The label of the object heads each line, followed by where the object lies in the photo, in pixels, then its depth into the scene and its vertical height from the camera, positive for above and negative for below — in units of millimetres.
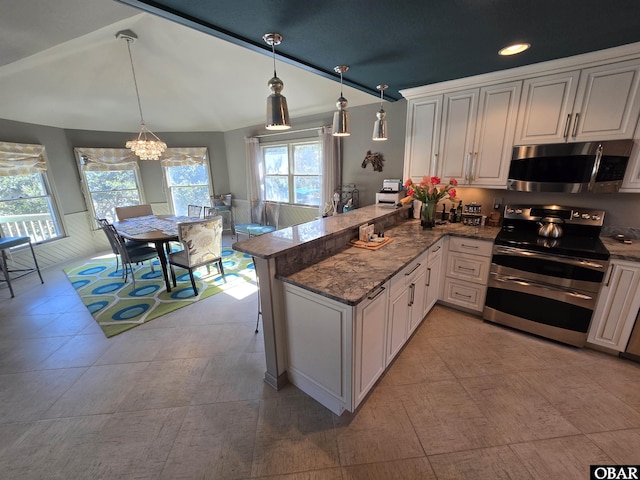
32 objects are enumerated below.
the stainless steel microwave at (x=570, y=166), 2139 +5
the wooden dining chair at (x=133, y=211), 4574 -621
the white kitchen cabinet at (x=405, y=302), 1896 -1026
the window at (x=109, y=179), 5039 -58
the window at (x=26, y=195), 3984 -271
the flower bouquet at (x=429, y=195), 2745 -258
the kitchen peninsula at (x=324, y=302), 1545 -780
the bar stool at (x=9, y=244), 3405 -854
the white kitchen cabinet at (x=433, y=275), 2510 -1031
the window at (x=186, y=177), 5855 -54
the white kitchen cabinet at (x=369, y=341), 1549 -1053
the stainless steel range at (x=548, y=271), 2143 -858
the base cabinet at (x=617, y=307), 2018 -1092
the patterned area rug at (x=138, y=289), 3004 -1515
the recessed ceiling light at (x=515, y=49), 1899 +857
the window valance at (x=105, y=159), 4949 +331
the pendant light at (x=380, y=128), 2465 +391
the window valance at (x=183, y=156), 5766 +403
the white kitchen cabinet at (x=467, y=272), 2607 -1032
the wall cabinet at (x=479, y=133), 2523 +350
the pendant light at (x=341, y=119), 2107 +415
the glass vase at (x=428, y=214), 2785 -458
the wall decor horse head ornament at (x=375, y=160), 3914 +159
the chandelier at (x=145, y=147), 3768 +401
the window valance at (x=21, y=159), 3877 +287
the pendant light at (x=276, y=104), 1630 +423
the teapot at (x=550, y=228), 2445 -549
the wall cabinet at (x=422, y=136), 2896 +373
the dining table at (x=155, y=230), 3391 -748
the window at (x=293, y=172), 4898 +10
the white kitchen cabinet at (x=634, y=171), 2084 -42
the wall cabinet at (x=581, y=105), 2047 +499
